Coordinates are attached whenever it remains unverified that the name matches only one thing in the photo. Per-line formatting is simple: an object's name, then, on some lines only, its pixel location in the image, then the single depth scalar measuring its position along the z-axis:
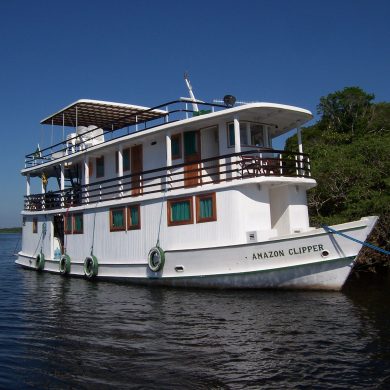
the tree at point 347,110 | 30.23
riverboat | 12.19
